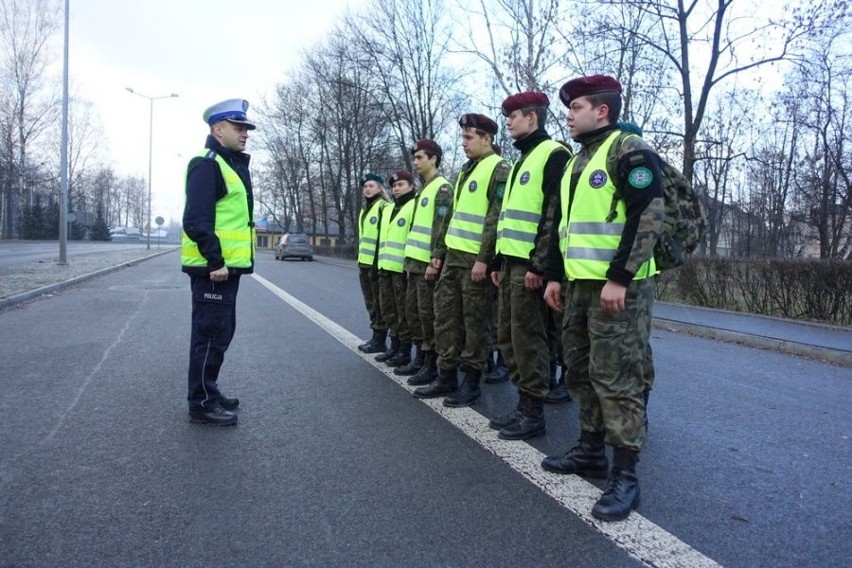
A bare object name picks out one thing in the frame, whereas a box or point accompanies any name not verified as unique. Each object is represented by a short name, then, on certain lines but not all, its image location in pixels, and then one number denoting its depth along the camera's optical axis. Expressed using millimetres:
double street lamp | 43750
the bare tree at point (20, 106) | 40312
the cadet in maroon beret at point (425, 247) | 5215
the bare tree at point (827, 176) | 22984
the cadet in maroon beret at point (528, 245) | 3814
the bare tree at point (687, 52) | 15453
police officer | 3930
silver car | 35875
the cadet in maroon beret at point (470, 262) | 4469
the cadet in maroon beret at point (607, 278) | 2846
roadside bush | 9508
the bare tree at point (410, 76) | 27875
